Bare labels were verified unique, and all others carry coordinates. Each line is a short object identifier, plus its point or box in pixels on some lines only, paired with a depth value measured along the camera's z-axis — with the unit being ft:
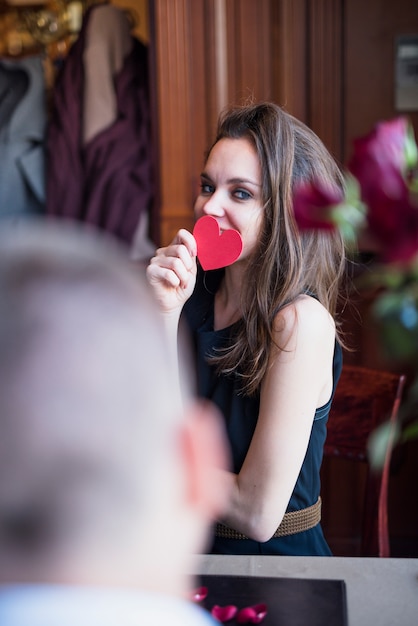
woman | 4.22
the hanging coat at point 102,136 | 7.98
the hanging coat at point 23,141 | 8.14
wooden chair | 5.14
